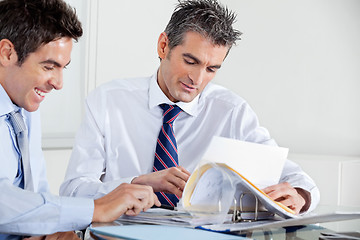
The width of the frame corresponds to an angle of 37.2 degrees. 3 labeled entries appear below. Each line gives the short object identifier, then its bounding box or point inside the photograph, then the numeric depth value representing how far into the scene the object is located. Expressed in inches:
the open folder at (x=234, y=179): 56.9
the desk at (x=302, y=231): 53.9
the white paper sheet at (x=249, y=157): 58.8
